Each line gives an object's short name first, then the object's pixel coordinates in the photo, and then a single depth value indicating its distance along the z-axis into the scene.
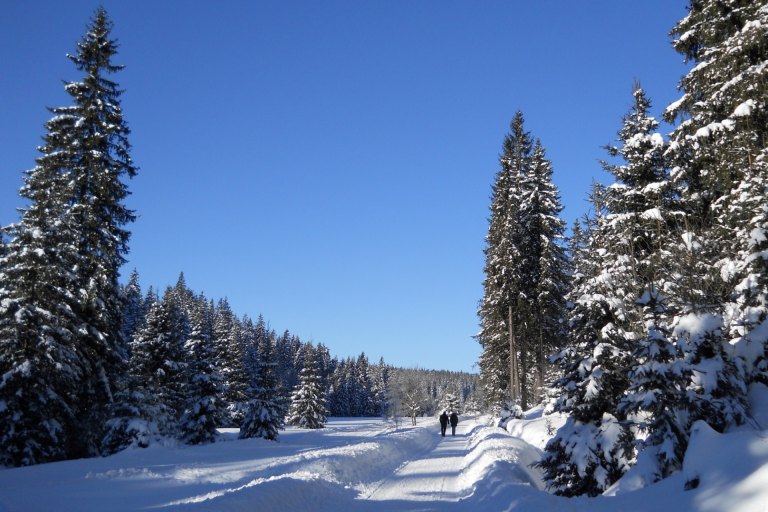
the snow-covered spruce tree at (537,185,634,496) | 10.02
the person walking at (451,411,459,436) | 36.29
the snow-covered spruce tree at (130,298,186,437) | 30.59
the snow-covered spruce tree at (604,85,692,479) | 8.09
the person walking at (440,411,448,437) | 35.34
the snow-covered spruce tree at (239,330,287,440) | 31.45
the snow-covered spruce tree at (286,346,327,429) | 50.00
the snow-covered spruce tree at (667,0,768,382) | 9.23
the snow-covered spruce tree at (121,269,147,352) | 21.54
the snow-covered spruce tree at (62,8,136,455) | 19.61
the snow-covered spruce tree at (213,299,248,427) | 42.82
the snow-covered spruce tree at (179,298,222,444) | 29.83
